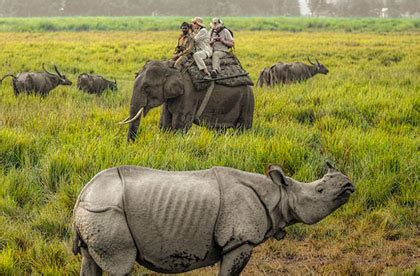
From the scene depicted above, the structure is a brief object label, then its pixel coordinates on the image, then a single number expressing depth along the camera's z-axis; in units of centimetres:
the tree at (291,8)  16337
